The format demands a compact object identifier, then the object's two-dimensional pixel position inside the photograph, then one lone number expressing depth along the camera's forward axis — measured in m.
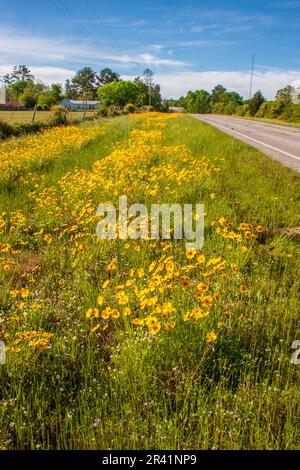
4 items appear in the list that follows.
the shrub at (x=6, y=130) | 19.83
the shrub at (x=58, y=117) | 26.87
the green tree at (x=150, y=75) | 102.66
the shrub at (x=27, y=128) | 21.11
